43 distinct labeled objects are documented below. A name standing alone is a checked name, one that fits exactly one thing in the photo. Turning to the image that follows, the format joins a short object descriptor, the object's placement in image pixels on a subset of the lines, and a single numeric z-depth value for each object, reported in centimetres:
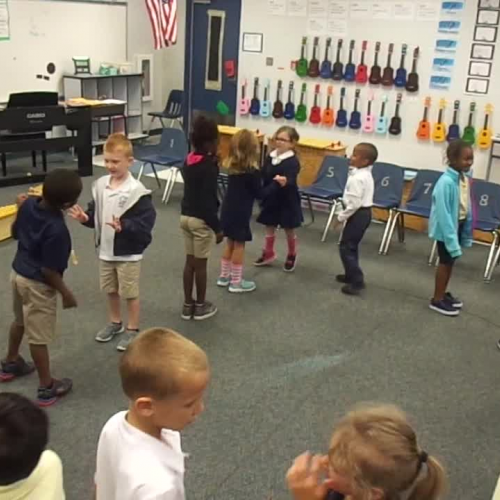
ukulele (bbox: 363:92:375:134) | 719
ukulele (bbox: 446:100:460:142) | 672
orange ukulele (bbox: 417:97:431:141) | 688
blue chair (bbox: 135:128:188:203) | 689
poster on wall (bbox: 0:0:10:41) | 788
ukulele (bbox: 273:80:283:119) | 768
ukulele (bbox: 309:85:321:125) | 748
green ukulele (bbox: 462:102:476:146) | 663
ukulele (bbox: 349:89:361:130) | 725
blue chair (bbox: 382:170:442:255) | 580
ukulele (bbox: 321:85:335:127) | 742
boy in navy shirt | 289
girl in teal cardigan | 417
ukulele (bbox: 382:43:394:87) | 695
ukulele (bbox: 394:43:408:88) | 686
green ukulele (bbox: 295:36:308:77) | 741
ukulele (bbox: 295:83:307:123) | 756
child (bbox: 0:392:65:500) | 134
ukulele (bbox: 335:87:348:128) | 733
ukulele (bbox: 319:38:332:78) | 727
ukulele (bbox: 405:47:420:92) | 682
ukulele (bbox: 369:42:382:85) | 701
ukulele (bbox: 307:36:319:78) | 734
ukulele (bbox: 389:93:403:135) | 704
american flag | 704
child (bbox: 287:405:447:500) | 123
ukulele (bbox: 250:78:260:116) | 784
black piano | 721
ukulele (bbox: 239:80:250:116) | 794
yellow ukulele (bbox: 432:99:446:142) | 680
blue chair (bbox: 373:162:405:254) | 587
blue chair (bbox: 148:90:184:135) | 978
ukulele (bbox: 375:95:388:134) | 713
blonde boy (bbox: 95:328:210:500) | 142
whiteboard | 817
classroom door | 818
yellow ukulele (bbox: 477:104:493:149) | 655
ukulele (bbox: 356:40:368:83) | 710
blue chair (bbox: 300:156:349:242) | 608
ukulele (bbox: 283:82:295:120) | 762
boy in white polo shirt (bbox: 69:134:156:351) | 342
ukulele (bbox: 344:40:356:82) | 716
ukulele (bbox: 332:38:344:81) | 722
